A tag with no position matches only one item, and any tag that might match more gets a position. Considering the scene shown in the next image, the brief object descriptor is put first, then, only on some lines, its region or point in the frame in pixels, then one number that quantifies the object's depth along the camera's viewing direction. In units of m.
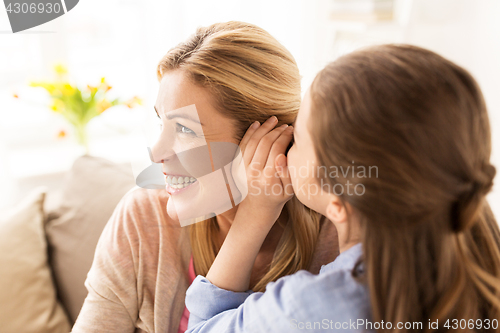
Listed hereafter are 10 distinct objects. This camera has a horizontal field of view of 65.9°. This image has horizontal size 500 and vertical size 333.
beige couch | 1.11
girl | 0.53
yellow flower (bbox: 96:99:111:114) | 1.70
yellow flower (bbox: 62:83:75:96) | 1.62
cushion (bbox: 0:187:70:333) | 1.09
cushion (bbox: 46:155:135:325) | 1.21
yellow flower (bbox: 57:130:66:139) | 1.75
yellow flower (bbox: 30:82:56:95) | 1.55
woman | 0.85
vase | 1.73
